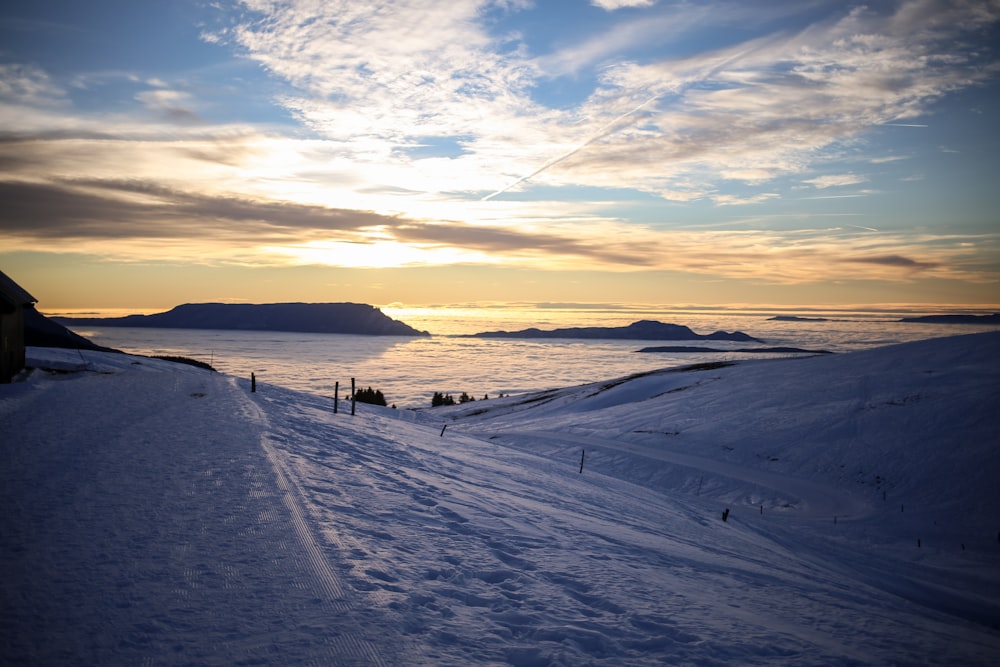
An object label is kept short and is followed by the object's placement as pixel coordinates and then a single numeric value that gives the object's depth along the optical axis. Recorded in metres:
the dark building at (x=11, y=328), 26.09
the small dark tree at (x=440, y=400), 67.06
